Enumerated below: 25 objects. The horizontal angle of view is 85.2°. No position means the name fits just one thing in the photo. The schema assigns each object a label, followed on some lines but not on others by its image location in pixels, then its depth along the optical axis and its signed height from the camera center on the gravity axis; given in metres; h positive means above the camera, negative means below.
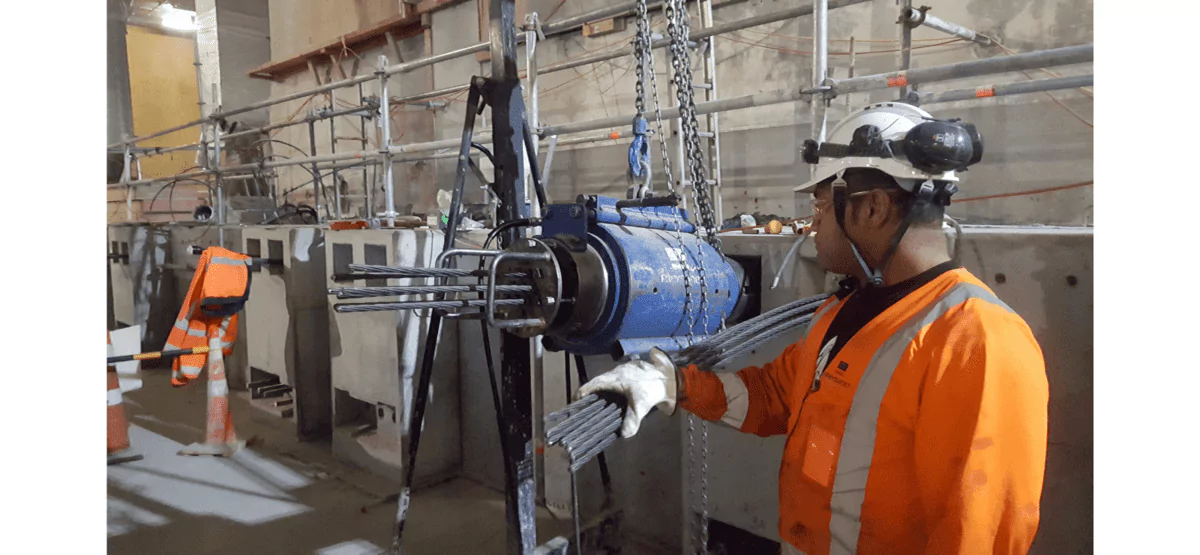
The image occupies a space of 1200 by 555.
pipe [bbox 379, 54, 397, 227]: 4.64 +0.68
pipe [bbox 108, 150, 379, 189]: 4.88 +0.81
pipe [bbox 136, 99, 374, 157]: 5.60 +1.20
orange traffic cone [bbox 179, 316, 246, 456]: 5.19 -1.38
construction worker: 1.36 -0.35
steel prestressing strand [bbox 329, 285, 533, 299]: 1.69 -0.13
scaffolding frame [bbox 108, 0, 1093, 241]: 2.42 +0.69
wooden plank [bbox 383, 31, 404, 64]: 9.20 +2.83
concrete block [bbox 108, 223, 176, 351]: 8.14 -0.36
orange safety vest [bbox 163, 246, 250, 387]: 5.20 -0.44
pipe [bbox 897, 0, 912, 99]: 3.24 +0.94
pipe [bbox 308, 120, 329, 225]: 6.31 +0.77
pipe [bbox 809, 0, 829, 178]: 2.79 +0.76
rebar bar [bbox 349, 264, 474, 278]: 1.94 -0.08
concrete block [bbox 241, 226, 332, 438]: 5.64 -0.66
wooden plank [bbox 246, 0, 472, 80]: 8.77 +3.09
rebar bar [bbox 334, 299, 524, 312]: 1.72 -0.17
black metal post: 2.75 +0.15
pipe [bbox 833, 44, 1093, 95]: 2.31 +0.60
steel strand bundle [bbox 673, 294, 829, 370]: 2.04 -0.33
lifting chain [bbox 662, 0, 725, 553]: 2.04 +0.45
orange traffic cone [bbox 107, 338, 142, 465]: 5.03 -1.38
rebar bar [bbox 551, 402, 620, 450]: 1.69 -0.50
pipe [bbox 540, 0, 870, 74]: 3.08 +1.09
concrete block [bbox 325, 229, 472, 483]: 4.46 -0.91
